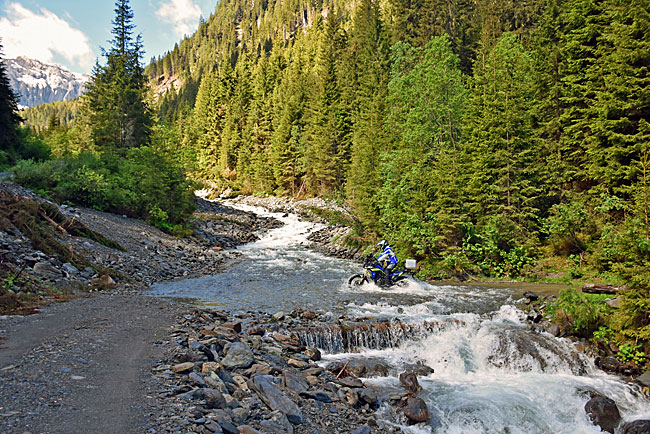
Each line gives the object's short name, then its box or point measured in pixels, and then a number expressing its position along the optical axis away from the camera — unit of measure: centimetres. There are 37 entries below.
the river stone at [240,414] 527
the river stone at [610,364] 935
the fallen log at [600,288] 1286
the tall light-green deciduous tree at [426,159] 2056
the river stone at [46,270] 1207
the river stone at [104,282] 1339
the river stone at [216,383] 600
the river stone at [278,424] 531
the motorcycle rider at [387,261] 1710
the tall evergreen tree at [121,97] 3278
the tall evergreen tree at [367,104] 2628
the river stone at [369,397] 750
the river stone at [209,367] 646
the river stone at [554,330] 1105
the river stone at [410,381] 855
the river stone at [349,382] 802
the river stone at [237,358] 720
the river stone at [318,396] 690
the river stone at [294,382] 693
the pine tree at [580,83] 2039
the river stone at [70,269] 1319
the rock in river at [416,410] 739
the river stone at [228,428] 474
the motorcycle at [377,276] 1716
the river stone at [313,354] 945
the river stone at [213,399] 532
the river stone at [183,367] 632
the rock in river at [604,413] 766
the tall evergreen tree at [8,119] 3250
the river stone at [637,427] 709
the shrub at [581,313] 1069
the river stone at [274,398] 590
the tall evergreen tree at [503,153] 1964
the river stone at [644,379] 858
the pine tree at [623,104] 1728
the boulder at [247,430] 486
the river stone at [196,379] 592
